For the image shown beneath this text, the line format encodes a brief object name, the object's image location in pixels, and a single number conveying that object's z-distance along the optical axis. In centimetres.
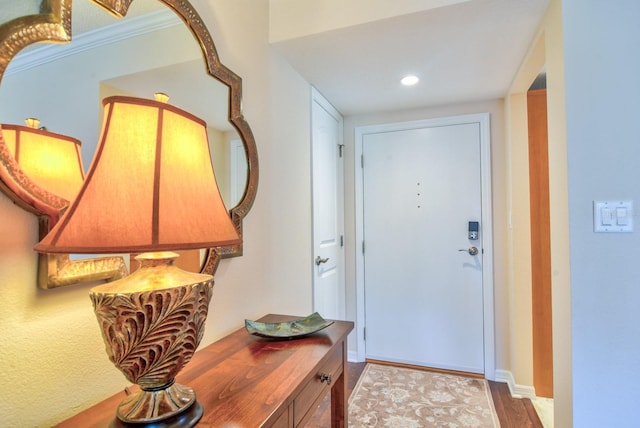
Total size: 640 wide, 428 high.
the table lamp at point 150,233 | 59
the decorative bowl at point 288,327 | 123
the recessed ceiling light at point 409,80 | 210
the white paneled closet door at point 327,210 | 231
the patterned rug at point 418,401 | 196
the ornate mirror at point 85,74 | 70
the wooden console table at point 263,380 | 76
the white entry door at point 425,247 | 256
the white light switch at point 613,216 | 119
